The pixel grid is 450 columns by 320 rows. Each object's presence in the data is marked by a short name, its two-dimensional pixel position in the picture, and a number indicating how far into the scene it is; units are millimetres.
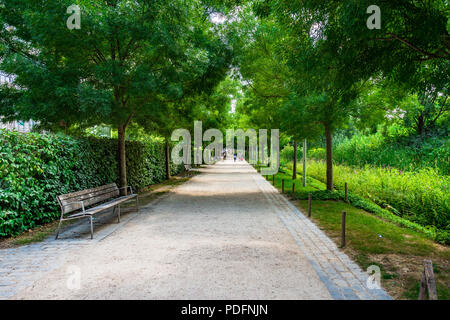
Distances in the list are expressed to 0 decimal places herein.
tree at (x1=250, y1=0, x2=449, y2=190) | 3938
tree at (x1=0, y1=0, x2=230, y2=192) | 7547
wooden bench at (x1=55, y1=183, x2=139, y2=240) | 6219
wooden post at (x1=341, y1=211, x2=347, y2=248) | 5544
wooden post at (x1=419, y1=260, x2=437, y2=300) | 2803
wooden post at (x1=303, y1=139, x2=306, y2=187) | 14466
